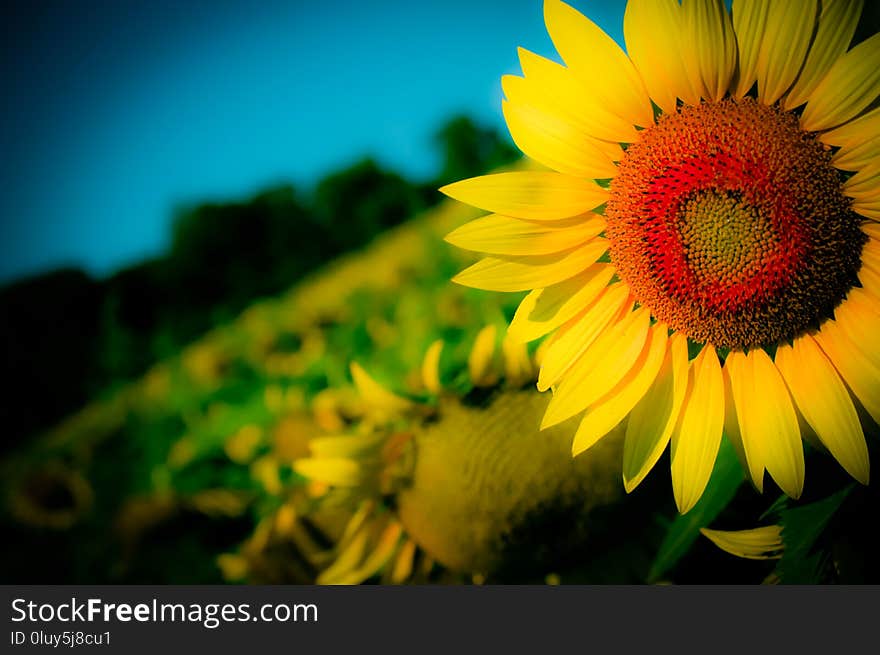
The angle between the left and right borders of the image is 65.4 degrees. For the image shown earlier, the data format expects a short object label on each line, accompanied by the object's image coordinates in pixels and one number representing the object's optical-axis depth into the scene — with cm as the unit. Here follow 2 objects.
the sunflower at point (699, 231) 46
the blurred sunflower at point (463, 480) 62
